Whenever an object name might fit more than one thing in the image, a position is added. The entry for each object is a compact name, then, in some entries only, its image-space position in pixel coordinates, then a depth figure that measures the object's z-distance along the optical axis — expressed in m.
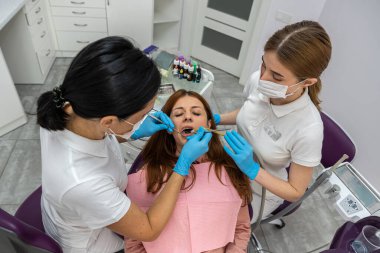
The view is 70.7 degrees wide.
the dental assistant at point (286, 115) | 1.09
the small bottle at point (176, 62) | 2.40
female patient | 1.29
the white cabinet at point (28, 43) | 2.62
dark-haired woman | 0.80
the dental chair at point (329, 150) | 1.38
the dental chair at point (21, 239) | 0.88
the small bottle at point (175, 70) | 2.41
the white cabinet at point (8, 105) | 2.21
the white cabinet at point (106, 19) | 3.06
